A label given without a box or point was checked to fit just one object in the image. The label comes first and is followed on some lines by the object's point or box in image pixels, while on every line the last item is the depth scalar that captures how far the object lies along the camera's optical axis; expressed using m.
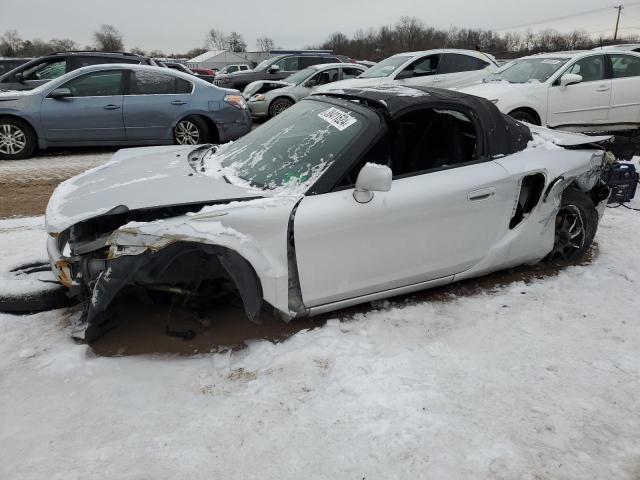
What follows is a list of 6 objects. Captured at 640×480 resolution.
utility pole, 58.38
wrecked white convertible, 2.74
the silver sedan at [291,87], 12.25
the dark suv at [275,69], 14.90
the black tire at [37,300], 3.22
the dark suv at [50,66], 8.65
